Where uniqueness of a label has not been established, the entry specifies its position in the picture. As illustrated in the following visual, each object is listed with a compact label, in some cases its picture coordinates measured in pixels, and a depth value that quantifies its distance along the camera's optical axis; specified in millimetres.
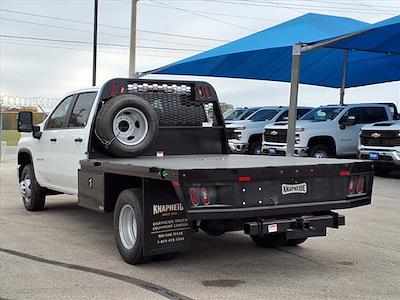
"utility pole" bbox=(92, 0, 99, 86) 31719
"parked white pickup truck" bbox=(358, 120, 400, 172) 15359
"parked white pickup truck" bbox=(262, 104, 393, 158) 17486
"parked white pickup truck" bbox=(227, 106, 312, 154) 20734
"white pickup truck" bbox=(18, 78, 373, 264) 5270
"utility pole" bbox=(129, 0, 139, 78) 26469
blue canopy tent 15039
